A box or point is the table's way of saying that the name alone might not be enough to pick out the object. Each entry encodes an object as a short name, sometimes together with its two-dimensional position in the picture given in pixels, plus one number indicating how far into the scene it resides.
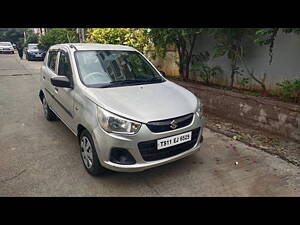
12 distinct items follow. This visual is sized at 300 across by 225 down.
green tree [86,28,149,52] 8.34
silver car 2.64
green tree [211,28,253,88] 5.21
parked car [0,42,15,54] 28.16
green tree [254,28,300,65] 4.21
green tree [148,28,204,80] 6.47
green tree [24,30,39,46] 35.55
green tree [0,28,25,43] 50.62
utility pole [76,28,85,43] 14.16
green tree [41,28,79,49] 17.55
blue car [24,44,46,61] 19.73
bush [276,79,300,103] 4.22
